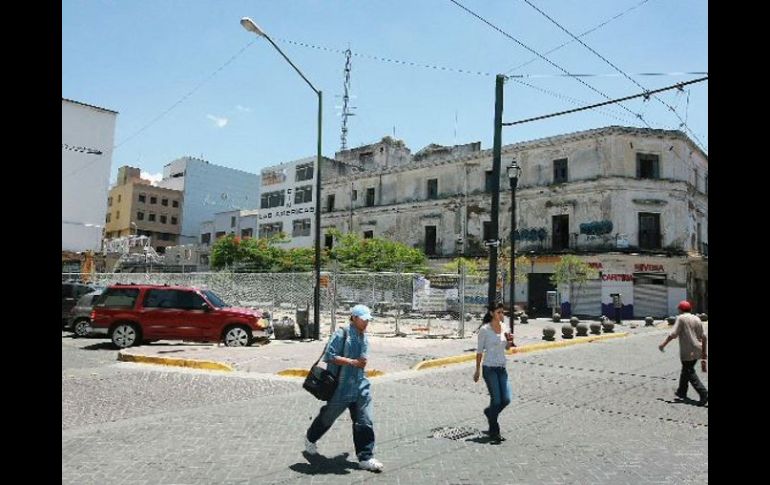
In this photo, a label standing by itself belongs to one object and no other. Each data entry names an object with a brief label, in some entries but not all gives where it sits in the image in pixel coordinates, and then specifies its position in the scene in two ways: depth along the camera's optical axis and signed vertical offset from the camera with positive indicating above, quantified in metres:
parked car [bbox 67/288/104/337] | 16.47 -1.56
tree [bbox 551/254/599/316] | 32.66 +0.30
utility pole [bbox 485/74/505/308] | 14.07 +2.22
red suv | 14.13 -1.33
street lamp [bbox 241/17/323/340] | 15.77 +1.25
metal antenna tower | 57.78 +17.42
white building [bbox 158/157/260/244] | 74.94 +11.08
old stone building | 34.12 +4.34
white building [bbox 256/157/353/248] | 54.75 +7.37
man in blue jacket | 5.23 -1.16
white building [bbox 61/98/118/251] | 35.84 +6.16
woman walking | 6.22 -1.08
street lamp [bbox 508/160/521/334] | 16.71 +2.94
